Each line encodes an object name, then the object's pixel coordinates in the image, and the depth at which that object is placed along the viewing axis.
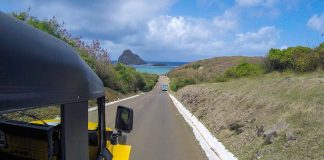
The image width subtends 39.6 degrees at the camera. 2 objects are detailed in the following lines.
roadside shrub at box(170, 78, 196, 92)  73.79
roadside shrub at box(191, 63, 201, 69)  168.12
